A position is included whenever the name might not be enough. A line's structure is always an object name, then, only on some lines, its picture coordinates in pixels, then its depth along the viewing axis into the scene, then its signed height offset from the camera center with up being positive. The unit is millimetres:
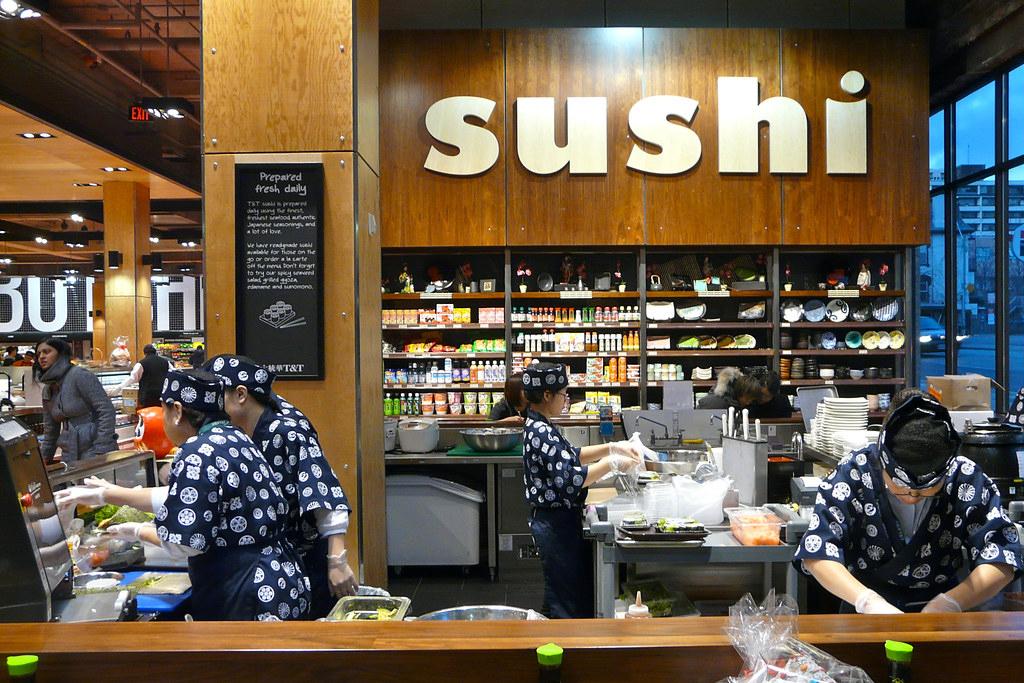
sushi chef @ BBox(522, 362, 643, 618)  3934 -733
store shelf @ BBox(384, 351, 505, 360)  7703 -235
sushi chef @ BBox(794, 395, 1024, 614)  2352 -596
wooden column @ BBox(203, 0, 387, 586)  3908 +884
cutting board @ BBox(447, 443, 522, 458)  5992 -874
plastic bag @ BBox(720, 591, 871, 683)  1486 -589
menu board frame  3910 +145
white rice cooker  5977 -750
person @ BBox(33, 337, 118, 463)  6273 -550
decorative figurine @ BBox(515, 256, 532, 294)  7906 +530
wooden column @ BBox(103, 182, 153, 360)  12805 +1068
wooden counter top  1590 -613
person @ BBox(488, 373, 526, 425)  5234 -401
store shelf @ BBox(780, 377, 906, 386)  7734 -493
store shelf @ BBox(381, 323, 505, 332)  7656 +29
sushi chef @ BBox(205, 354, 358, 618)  2920 -464
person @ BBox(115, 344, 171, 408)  7562 -410
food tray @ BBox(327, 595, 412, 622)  2271 -750
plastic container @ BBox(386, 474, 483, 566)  5914 -1359
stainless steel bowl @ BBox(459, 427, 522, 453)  6020 -777
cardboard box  5082 -371
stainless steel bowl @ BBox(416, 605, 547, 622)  2145 -723
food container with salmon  3293 -780
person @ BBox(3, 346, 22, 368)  11648 -374
